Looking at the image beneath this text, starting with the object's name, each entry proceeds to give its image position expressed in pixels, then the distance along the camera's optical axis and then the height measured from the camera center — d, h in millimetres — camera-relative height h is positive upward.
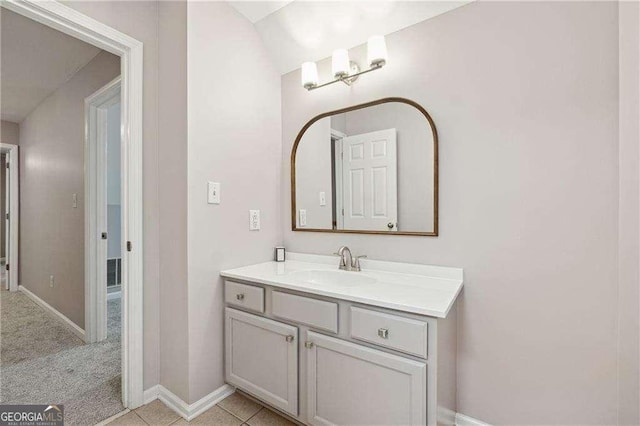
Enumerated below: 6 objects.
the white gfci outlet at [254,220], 1946 -52
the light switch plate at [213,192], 1688 +115
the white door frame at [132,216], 1644 -21
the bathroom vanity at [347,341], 1132 -582
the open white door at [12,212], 3879 +0
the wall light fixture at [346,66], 1600 +853
